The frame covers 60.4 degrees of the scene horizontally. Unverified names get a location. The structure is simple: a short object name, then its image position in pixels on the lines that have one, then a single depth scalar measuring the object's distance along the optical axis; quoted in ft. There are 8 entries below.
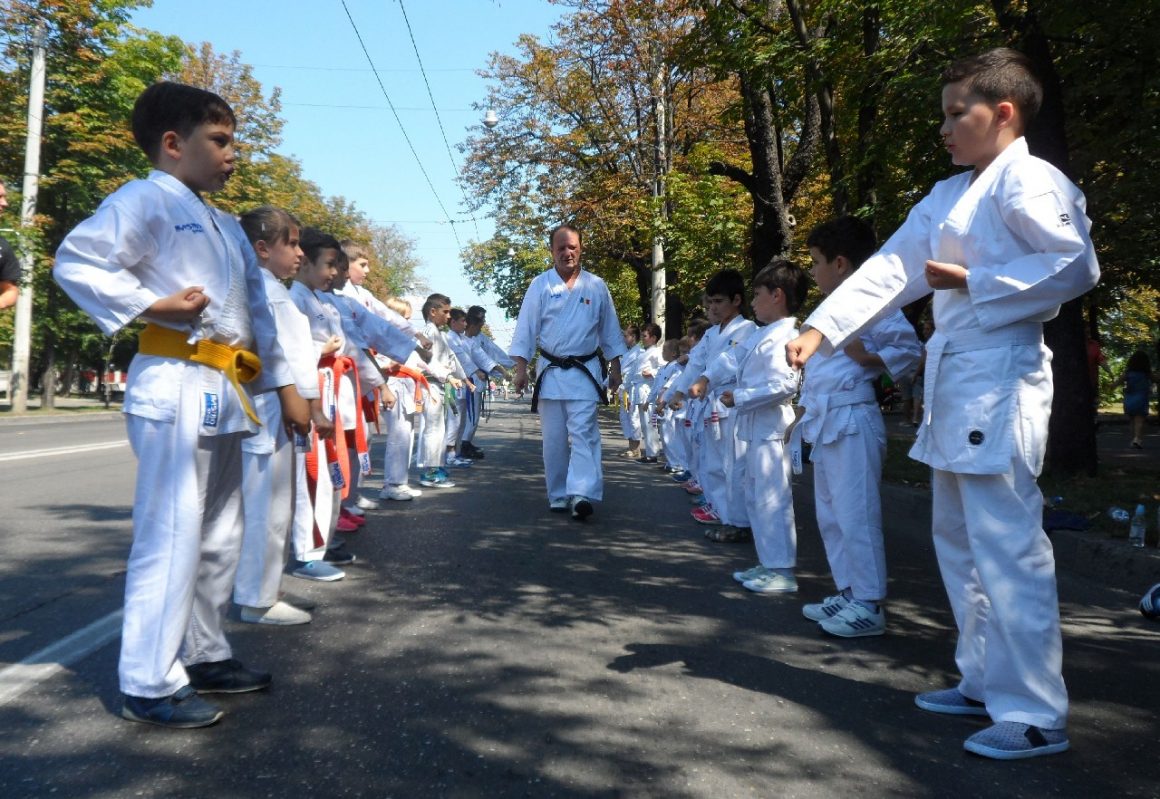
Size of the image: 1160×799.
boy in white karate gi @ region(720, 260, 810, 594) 18.60
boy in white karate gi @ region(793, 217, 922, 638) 15.25
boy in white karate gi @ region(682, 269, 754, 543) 22.30
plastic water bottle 20.81
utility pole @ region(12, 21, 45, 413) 74.74
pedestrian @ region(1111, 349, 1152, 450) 52.29
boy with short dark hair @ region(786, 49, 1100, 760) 10.39
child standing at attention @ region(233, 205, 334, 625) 15.10
